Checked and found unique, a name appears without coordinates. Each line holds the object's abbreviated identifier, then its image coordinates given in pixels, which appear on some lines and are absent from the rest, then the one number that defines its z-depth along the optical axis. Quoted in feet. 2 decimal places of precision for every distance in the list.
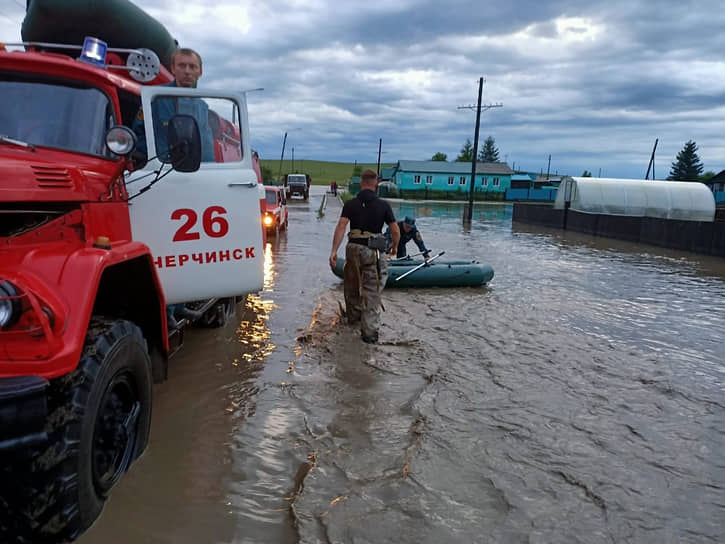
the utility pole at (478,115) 116.85
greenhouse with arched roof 96.32
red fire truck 7.32
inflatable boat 32.50
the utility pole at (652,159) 218.59
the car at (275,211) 55.11
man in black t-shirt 21.61
